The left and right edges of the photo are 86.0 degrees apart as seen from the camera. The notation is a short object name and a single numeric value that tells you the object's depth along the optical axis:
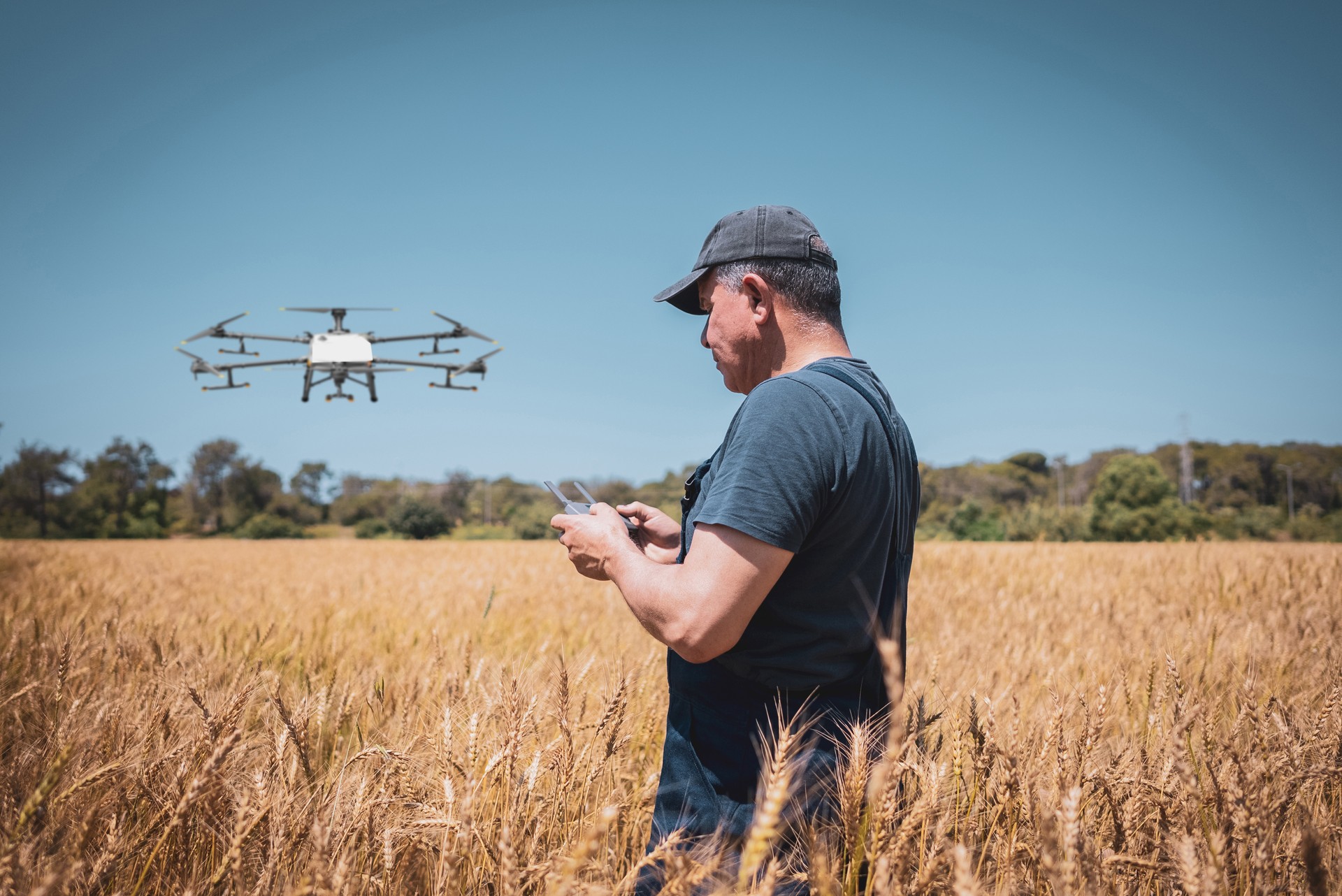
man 1.25
